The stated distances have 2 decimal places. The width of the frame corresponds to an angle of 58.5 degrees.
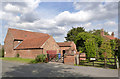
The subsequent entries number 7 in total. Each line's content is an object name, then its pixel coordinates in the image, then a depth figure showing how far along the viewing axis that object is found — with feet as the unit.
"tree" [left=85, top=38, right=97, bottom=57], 57.77
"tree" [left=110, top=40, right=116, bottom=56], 75.31
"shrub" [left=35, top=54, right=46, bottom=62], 61.26
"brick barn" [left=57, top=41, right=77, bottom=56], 105.40
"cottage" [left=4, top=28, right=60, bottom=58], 85.34
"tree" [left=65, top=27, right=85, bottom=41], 165.90
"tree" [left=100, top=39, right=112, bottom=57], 66.86
